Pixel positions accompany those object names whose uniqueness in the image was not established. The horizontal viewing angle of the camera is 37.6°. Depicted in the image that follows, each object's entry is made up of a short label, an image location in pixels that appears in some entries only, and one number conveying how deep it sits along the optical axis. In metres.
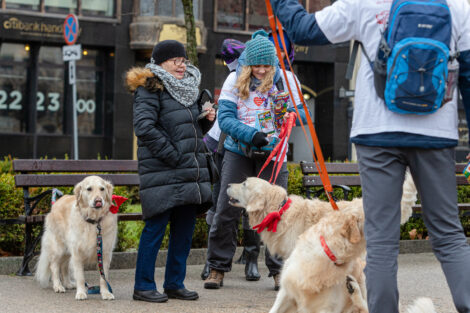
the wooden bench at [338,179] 7.54
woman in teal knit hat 5.75
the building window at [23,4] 21.42
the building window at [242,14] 23.81
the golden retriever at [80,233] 5.69
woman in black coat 5.33
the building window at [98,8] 22.42
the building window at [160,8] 22.50
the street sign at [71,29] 13.07
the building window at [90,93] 22.47
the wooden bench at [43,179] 6.50
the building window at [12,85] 21.64
